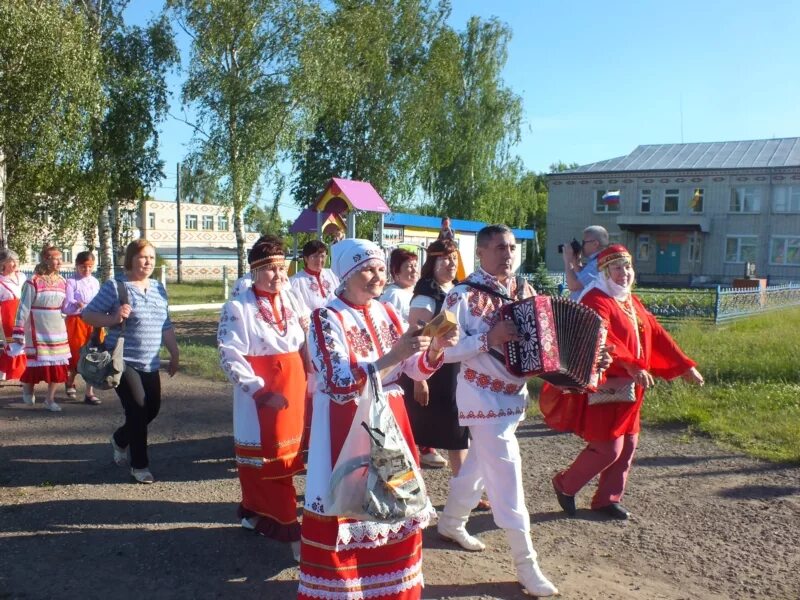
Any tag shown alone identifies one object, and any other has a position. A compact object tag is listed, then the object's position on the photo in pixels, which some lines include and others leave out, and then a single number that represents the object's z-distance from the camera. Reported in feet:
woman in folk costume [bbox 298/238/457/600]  10.07
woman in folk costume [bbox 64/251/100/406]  29.45
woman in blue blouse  18.21
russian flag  140.67
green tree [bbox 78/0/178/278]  63.57
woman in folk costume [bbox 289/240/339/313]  21.97
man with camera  20.62
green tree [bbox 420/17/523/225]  113.29
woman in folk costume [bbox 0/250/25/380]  31.76
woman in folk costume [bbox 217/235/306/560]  14.14
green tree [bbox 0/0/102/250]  45.47
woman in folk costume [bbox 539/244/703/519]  15.92
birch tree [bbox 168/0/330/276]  65.21
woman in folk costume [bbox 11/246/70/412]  28.14
